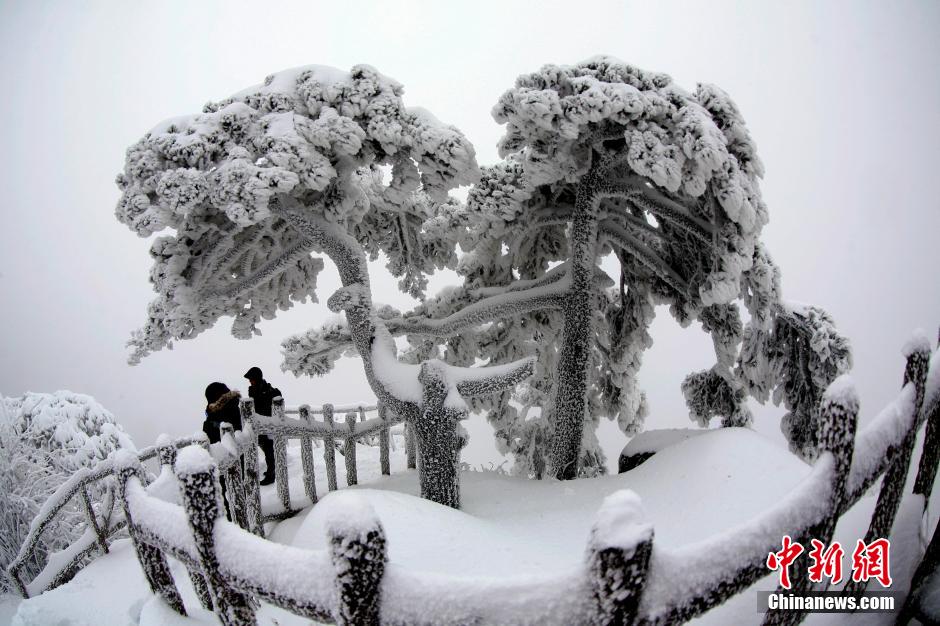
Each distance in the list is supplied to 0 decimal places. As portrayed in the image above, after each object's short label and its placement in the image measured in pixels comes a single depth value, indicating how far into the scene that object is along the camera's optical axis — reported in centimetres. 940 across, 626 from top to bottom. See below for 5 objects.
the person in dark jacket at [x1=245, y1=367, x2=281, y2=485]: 713
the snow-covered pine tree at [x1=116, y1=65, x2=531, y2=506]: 464
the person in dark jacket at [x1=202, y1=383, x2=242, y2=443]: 623
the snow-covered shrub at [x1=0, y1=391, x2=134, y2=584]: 825
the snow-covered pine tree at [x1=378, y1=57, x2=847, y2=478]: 484
